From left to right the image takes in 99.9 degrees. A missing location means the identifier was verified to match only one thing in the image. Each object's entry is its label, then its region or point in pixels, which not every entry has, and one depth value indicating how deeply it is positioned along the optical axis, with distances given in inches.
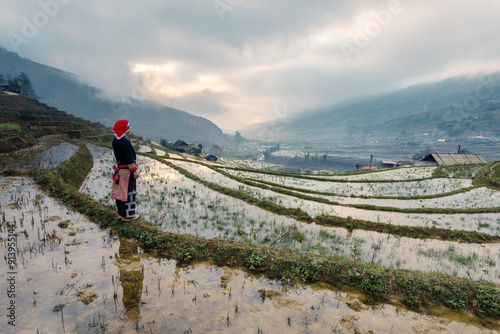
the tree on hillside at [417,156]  3237.9
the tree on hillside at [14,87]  2554.1
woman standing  244.1
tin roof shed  1709.3
